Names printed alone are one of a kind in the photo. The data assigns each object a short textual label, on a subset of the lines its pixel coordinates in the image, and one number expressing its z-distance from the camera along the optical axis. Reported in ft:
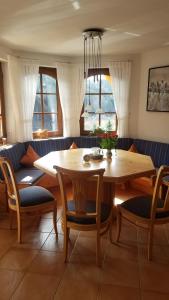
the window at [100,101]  14.97
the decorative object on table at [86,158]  9.14
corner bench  10.62
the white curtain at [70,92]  14.52
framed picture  12.89
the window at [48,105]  14.51
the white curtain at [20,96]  12.84
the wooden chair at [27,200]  7.86
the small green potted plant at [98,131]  9.78
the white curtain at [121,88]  14.24
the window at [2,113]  13.11
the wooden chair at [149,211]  6.85
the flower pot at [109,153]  9.92
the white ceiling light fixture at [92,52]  9.52
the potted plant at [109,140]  9.71
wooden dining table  7.61
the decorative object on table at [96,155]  9.48
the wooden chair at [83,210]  6.33
